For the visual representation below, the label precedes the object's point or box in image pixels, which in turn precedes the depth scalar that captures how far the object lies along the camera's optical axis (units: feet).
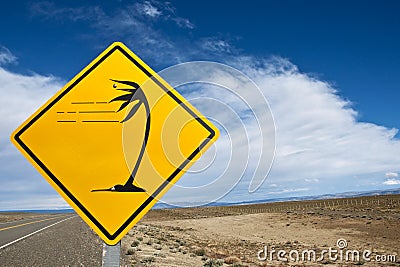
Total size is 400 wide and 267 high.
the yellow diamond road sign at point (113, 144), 6.72
